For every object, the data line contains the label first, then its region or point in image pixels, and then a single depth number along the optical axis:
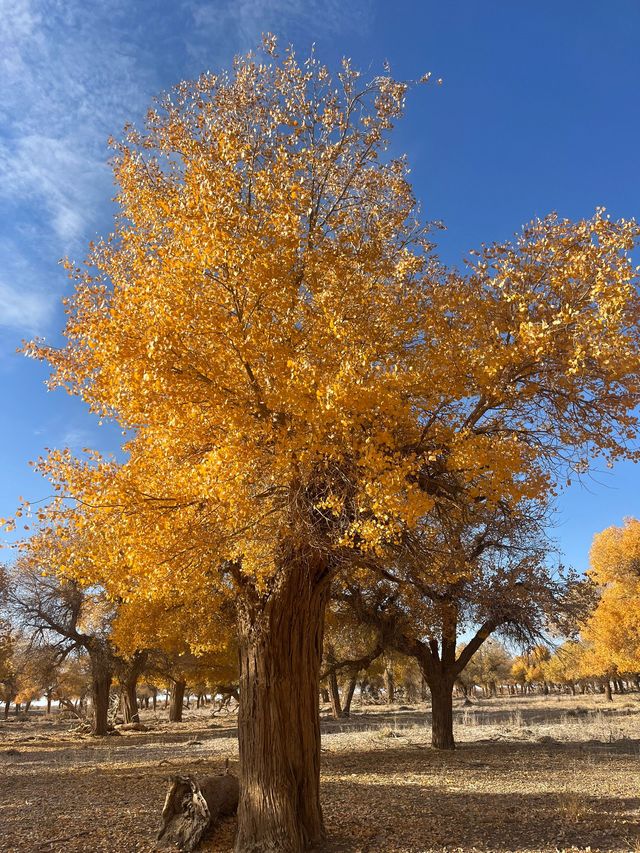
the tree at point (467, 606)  14.88
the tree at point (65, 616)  25.83
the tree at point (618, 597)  35.00
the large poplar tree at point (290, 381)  6.71
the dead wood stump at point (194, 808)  7.80
